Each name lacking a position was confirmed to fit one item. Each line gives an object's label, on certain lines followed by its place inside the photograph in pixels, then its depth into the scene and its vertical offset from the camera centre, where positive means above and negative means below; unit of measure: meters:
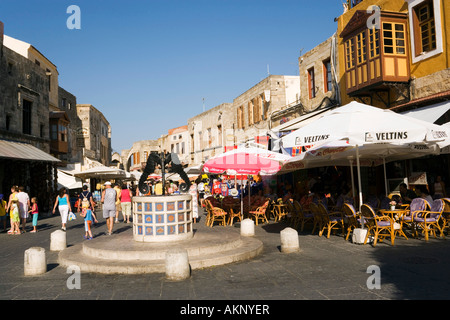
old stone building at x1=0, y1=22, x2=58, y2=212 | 18.55 +3.48
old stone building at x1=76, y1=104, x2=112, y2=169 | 38.81 +6.24
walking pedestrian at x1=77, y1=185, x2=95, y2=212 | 10.87 -0.38
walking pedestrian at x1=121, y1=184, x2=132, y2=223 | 15.20 -0.63
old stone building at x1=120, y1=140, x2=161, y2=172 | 58.81 +5.90
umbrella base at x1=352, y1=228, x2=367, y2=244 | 8.20 -1.28
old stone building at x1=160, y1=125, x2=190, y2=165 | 42.27 +5.18
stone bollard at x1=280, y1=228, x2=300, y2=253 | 7.83 -1.31
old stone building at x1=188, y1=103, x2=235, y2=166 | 32.75 +5.09
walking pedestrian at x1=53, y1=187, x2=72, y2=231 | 12.32 -0.56
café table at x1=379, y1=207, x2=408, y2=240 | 8.30 -0.97
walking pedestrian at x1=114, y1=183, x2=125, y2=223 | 16.46 -0.53
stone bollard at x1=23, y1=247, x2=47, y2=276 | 6.67 -1.33
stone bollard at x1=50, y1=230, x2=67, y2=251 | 9.13 -1.31
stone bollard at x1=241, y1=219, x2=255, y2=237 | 10.10 -1.27
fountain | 6.82 -1.26
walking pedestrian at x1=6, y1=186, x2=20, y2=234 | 12.81 -0.80
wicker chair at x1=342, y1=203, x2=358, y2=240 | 8.55 -0.88
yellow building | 12.02 +4.54
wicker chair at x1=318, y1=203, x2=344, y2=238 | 9.35 -1.04
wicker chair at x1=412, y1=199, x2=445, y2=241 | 8.19 -0.95
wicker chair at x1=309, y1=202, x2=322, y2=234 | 9.77 -0.90
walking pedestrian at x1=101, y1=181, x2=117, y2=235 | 11.15 -0.60
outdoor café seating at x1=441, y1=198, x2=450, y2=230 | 8.50 -0.91
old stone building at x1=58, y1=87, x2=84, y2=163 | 32.87 +6.30
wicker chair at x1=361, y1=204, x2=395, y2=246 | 7.92 -1.00
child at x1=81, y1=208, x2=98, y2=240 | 10.68 -0.87
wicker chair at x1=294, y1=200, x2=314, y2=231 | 10.79 -1.03
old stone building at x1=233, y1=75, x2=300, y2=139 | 23.97 +5.48
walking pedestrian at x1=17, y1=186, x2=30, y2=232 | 13.20 -0.53
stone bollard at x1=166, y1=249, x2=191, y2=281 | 5.96 -1.32
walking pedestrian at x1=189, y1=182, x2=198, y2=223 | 14.69 -0.89
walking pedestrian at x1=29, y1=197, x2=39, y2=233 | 13.34 -0.80
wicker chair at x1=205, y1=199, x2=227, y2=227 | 12.66 -1.07
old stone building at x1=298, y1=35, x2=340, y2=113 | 17.51 +5.33
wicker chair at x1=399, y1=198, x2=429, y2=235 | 8.40 -0.76
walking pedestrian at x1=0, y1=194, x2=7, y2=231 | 13.41 -0.77
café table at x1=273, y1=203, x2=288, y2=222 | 13.53 -1.12
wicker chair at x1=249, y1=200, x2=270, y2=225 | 12.69 -1.03
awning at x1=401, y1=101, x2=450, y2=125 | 10.71 +1.99
